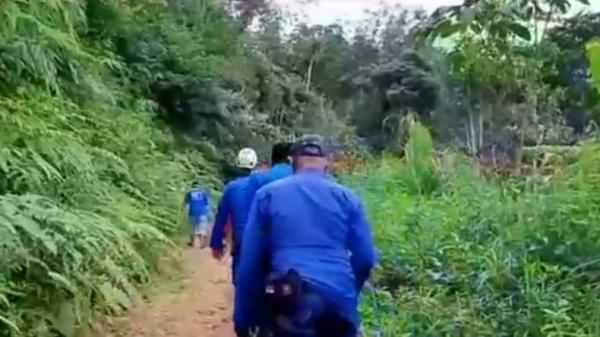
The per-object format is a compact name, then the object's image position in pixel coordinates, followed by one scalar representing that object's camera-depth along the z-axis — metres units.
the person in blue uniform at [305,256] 4.04
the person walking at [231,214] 6.56
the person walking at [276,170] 6.22
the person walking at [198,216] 12.73
